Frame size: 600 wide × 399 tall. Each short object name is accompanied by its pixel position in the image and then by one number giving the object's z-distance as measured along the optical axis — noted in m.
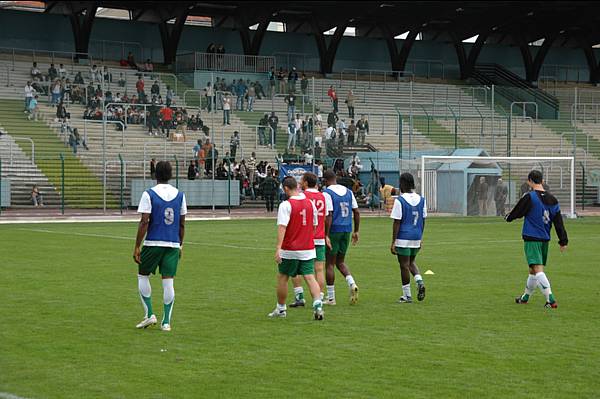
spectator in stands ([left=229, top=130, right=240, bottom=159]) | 46.56
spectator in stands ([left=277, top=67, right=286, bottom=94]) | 55.59
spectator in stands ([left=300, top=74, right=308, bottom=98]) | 55.77
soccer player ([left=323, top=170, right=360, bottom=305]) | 14.57
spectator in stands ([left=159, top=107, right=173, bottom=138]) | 46.96
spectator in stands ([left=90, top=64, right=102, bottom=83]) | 51.94
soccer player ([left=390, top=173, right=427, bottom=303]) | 14.58
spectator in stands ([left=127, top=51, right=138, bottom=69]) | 58.50
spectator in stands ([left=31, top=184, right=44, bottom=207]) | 41.97
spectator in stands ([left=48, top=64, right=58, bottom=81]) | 50.88
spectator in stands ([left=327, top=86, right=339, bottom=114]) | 52.34
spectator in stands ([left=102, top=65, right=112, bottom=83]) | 52.61
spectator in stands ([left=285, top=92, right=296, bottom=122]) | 51.20
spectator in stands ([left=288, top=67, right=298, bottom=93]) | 55.30
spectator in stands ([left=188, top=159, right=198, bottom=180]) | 43.62
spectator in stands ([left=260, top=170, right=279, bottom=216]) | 43.56
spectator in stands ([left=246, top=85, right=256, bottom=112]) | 53.43
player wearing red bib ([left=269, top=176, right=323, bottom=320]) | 12.74
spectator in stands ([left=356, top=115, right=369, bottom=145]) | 50.69
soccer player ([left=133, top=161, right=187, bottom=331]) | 11.82
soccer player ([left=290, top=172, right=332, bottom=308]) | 13.59
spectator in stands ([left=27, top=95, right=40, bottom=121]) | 48.19
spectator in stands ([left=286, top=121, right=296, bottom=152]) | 47.91
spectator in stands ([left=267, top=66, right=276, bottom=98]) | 54.91
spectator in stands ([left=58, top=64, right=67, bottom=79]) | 51.59
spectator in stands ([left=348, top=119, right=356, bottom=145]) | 50.19
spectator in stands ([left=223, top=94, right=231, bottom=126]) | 49.64
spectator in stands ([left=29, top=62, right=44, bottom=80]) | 51.12
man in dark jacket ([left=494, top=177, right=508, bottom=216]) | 42.50
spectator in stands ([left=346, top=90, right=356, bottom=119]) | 53.53
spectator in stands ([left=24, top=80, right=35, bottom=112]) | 48.50
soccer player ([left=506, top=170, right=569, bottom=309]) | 14.37
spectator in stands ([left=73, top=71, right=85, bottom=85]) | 51.25
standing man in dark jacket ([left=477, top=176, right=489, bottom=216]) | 42.31
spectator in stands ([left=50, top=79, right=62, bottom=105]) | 48.78
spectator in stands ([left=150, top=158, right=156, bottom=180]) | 41.75
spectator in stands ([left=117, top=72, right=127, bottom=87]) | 52.93
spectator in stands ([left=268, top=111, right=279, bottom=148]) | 49.06
